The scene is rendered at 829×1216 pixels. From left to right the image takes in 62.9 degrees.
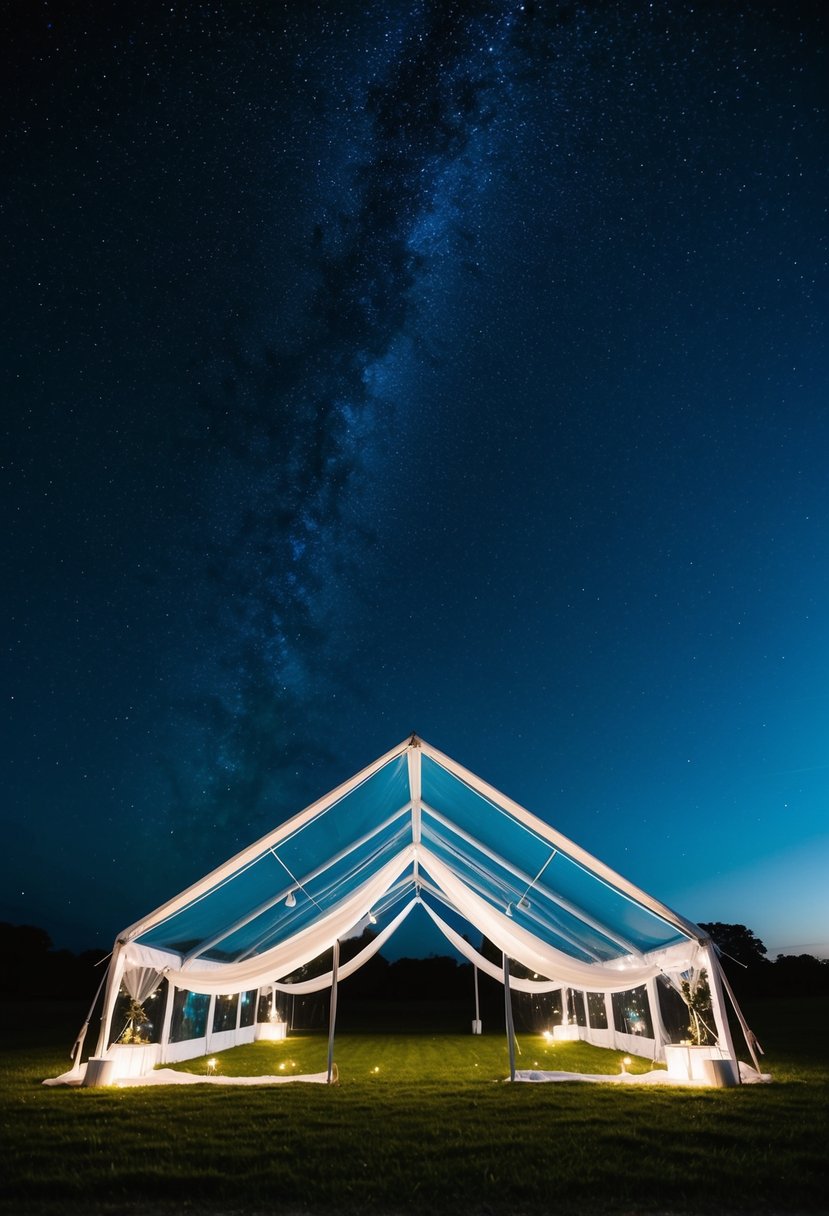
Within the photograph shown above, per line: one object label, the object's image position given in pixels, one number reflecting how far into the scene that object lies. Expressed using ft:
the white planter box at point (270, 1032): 53.88
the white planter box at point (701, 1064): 22.08
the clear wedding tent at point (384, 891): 23.58
